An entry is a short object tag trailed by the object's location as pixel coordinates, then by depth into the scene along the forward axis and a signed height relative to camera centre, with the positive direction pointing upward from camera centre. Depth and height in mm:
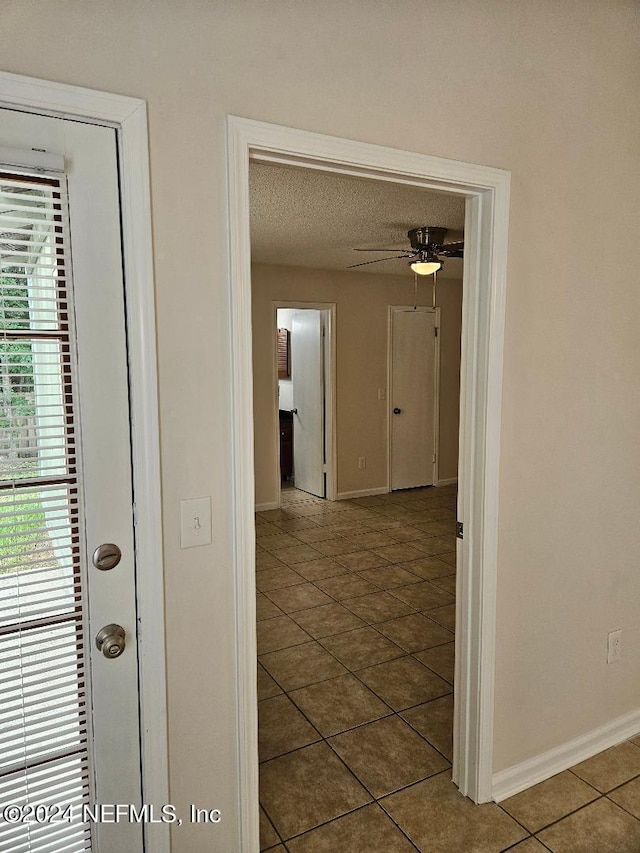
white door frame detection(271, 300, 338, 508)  6254 -325
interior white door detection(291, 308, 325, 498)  6543 -381
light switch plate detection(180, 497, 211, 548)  1534 -401
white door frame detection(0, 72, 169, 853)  1278 -10
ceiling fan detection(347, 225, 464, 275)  4406 +868
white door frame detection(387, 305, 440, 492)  6699 -166
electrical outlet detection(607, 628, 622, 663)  2436 -1139
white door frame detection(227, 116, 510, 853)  1525 -105
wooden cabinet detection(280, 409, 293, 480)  7293 -950
